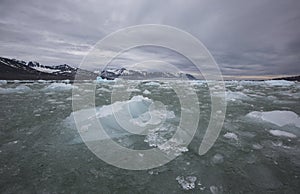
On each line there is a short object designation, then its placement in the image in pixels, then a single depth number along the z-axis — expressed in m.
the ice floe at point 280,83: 32.00
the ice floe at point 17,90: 13.01
